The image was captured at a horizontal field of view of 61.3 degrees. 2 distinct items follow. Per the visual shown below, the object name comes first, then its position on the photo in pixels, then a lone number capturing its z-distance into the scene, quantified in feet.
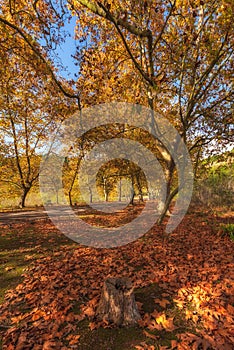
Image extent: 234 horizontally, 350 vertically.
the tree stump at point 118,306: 10.60
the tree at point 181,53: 23.29
